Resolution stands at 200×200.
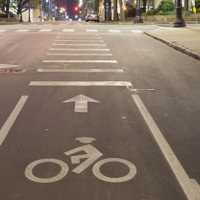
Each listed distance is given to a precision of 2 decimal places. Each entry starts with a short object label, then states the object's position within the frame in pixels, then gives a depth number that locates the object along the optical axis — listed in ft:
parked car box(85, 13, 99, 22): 208.39
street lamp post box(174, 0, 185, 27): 87.87
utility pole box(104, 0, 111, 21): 212.51
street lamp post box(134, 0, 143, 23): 134.75
